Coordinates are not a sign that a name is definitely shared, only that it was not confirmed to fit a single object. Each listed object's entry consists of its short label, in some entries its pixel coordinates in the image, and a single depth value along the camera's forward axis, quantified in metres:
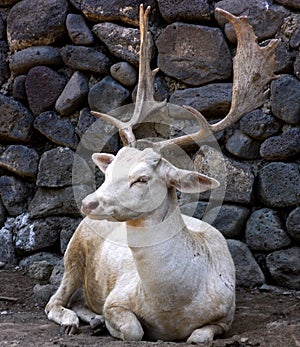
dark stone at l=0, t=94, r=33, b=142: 13.00
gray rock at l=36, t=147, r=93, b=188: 12.52
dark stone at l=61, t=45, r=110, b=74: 12.34
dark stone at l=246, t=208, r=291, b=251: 11.12
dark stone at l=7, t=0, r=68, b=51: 12.77
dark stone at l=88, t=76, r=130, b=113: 12.24
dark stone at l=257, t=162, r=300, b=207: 10.98
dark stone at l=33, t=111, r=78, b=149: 12.67
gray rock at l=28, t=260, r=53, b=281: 12.28
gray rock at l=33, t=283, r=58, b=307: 11.02
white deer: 8.14
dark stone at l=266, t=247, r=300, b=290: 11.02
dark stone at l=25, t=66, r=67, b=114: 12.80
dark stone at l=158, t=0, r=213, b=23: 11.64
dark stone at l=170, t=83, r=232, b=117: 11.38
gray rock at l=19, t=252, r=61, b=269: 12.66
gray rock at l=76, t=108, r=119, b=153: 12.31
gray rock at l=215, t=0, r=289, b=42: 11.18
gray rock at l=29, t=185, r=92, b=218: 12.60
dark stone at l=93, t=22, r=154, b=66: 12.09
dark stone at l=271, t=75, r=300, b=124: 10.94
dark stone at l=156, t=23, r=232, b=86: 11.55
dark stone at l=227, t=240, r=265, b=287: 11.28
